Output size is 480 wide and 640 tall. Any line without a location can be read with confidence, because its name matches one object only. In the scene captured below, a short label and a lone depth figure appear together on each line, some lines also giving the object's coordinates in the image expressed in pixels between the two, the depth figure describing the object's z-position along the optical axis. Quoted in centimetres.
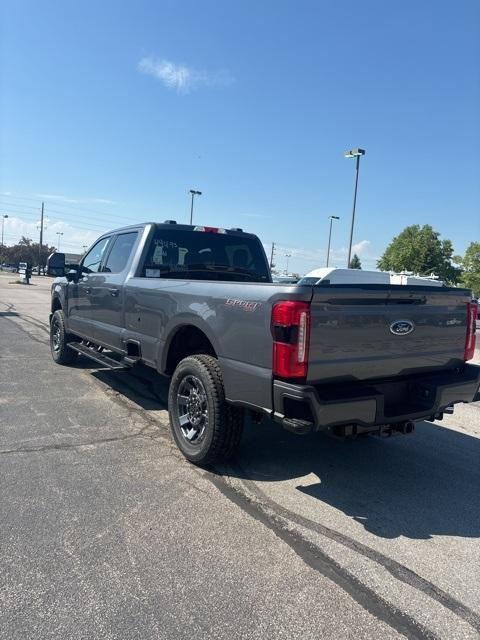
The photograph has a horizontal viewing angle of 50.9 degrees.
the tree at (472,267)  6056
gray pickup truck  330
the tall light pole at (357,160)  3013
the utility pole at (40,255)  7859
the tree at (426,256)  8119
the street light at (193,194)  4308
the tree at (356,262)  12862
